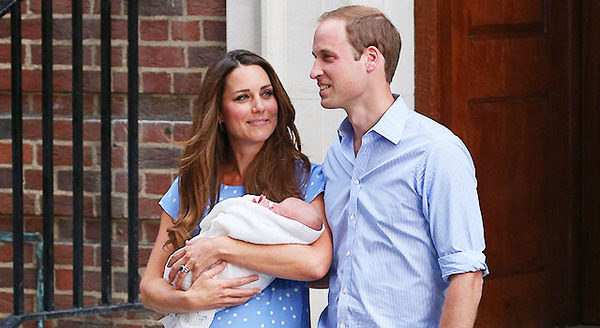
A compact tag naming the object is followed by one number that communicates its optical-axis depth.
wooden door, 8.91
